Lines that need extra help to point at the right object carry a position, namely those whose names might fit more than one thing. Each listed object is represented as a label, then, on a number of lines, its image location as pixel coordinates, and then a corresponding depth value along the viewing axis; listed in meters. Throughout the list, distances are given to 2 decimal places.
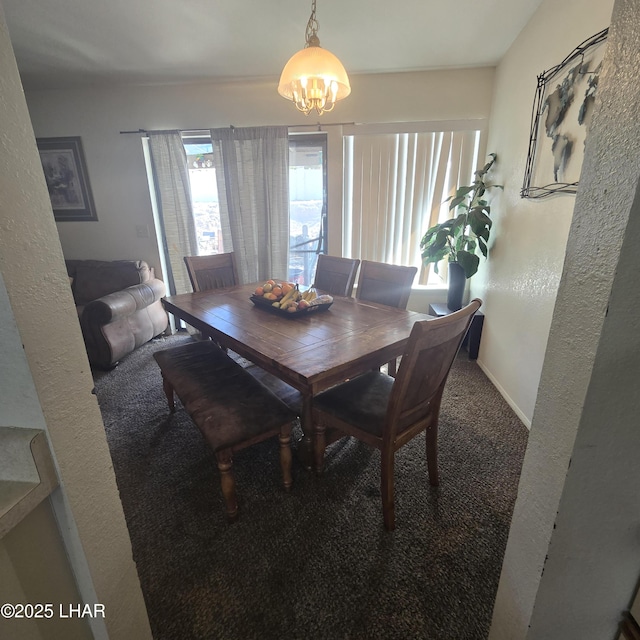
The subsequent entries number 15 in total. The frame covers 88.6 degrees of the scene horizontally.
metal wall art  1.50
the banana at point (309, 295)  1.96
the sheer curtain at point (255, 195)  3.18
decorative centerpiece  1.87
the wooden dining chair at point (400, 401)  1.16
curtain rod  3.12
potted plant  2.71
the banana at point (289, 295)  1.92
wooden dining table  1.31
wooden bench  1.37
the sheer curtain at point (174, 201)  3.23
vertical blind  3.13
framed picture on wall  3.37
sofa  2.66
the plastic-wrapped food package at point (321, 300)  1.91
